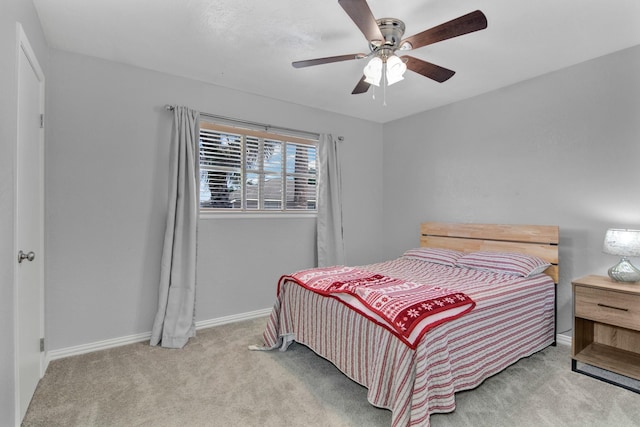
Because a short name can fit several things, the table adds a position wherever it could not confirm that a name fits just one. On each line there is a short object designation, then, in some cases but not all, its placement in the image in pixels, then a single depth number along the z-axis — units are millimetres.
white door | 1812
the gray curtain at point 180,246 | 2918
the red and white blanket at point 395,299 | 1779
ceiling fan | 1643
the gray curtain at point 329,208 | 4016
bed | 1740
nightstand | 2229
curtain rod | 3268
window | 3406
